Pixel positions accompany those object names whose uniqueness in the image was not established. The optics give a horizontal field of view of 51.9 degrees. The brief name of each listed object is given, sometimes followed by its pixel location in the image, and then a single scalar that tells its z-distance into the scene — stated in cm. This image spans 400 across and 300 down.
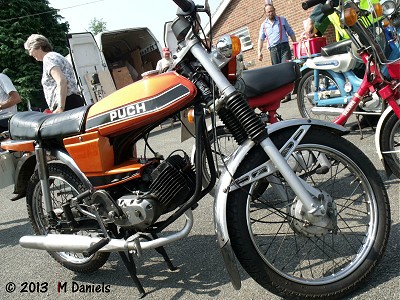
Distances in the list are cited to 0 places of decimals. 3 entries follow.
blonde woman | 411
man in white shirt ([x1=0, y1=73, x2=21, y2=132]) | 476
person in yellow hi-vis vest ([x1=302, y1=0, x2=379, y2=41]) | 520
